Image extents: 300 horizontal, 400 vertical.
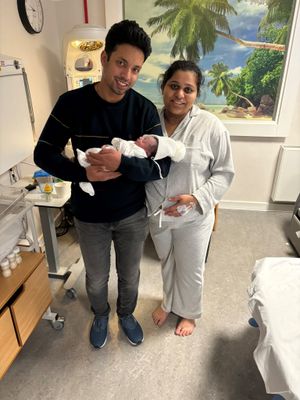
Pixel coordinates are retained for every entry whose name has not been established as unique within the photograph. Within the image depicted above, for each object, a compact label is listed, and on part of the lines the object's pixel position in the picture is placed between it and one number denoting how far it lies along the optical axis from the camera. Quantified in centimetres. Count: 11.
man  99
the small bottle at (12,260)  134
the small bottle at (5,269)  130
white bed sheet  99
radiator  274
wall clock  189
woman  120
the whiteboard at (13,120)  168
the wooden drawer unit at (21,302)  121
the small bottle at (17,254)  137
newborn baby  104
